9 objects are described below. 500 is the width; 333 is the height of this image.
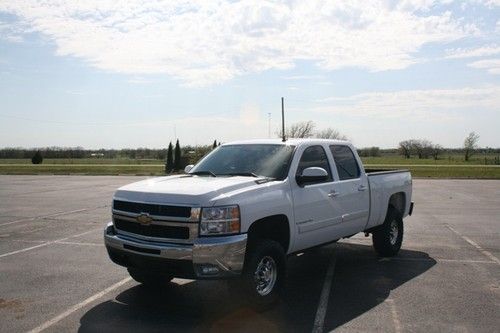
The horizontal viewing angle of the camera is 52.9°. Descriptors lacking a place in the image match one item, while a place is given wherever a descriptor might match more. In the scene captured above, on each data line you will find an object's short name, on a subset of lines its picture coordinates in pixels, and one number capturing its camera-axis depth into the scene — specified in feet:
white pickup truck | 17.21
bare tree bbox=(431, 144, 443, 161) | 420.67
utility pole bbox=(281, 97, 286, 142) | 223.92
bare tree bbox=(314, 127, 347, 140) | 316.85
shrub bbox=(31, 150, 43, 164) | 245.96
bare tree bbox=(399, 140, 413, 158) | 451.85
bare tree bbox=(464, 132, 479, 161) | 376.68
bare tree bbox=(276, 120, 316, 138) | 295.48
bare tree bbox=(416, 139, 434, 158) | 432.17
